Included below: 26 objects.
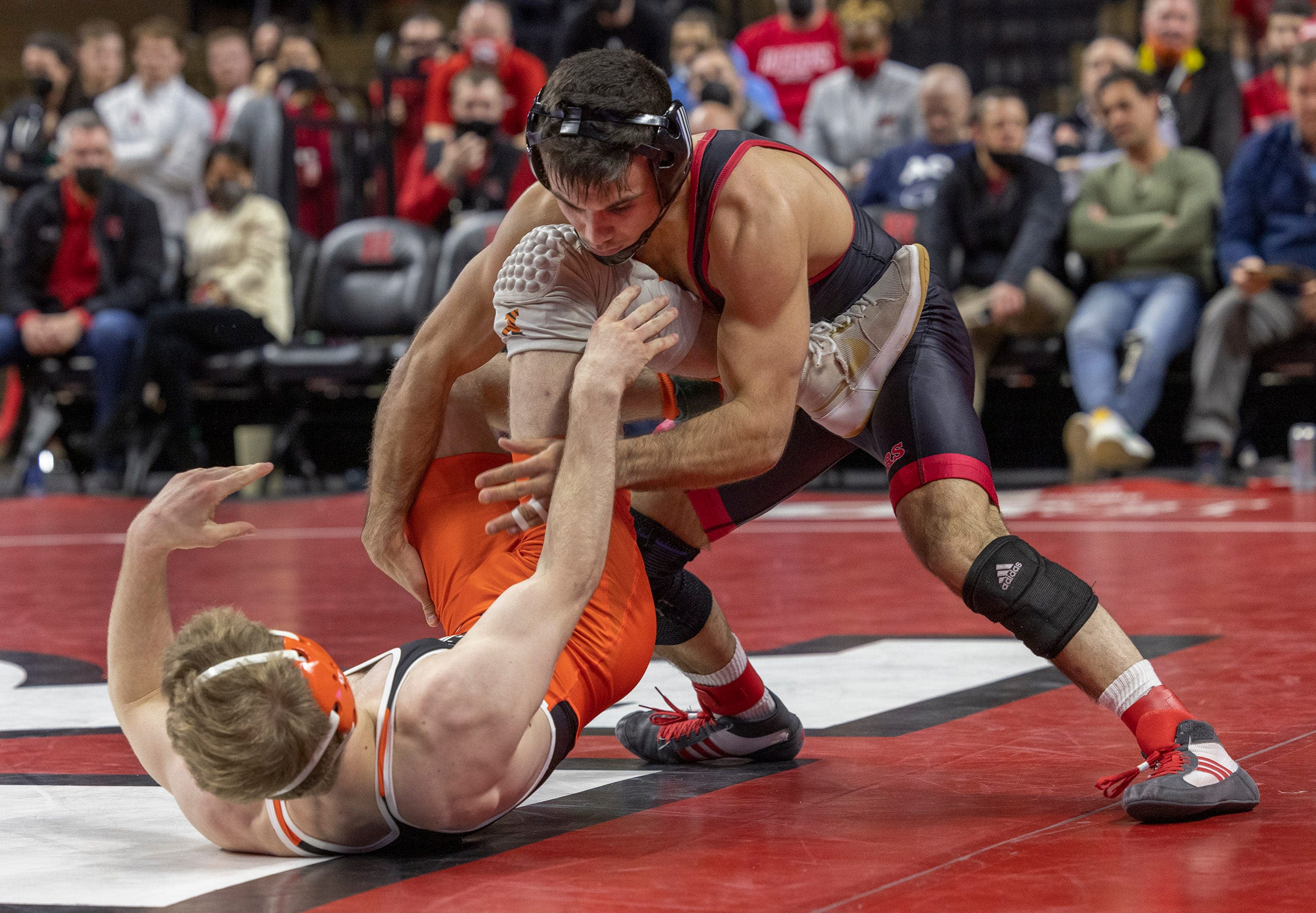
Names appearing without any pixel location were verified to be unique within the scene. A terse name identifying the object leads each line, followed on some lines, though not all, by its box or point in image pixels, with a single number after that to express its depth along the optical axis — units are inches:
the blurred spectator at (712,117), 601.9
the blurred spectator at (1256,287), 577.6
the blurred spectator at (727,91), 622.5
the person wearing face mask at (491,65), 717.9
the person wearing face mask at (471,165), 686.5
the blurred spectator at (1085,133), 636.1
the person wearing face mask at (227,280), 703.7
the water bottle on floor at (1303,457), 572.4
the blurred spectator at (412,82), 771.4
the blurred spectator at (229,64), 839.1
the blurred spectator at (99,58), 834.2
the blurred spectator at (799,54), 747.4
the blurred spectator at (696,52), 700.7
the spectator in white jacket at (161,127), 788.6
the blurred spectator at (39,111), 776.3
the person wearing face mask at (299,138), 773.9
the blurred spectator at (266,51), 810.2
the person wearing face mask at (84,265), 703.7
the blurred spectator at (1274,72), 630.5
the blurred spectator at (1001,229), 603.8
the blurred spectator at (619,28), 712.4
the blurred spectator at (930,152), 643.5
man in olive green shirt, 585.3
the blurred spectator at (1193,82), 632.4
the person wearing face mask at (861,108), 684.7
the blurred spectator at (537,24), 828.6
